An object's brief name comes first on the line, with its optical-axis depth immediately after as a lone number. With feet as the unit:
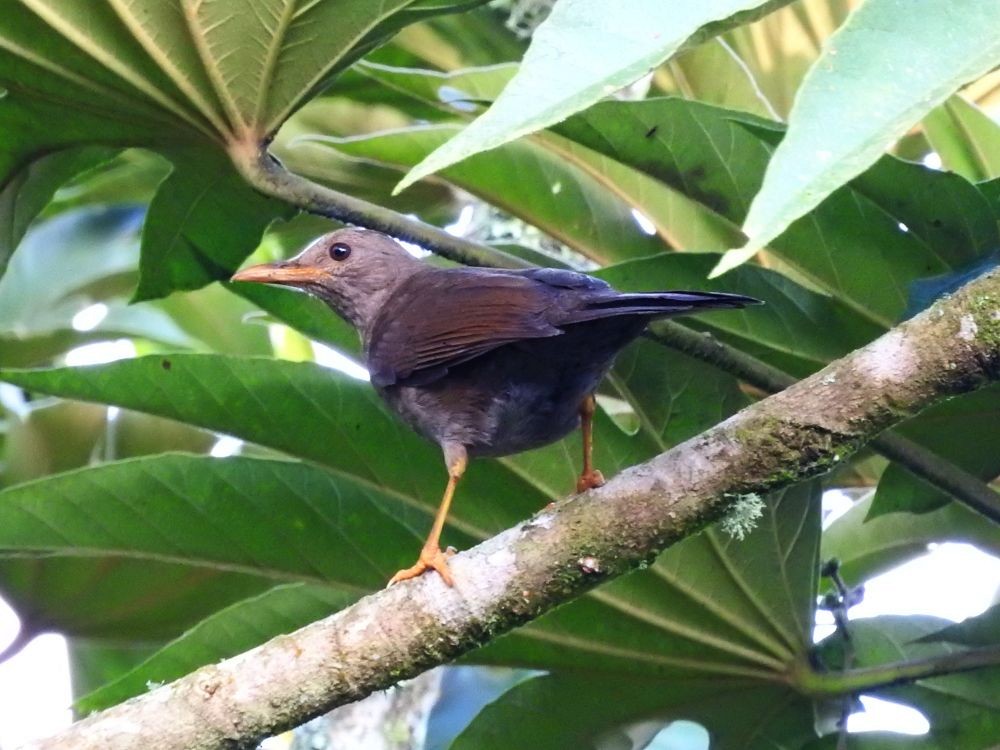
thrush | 16.37
